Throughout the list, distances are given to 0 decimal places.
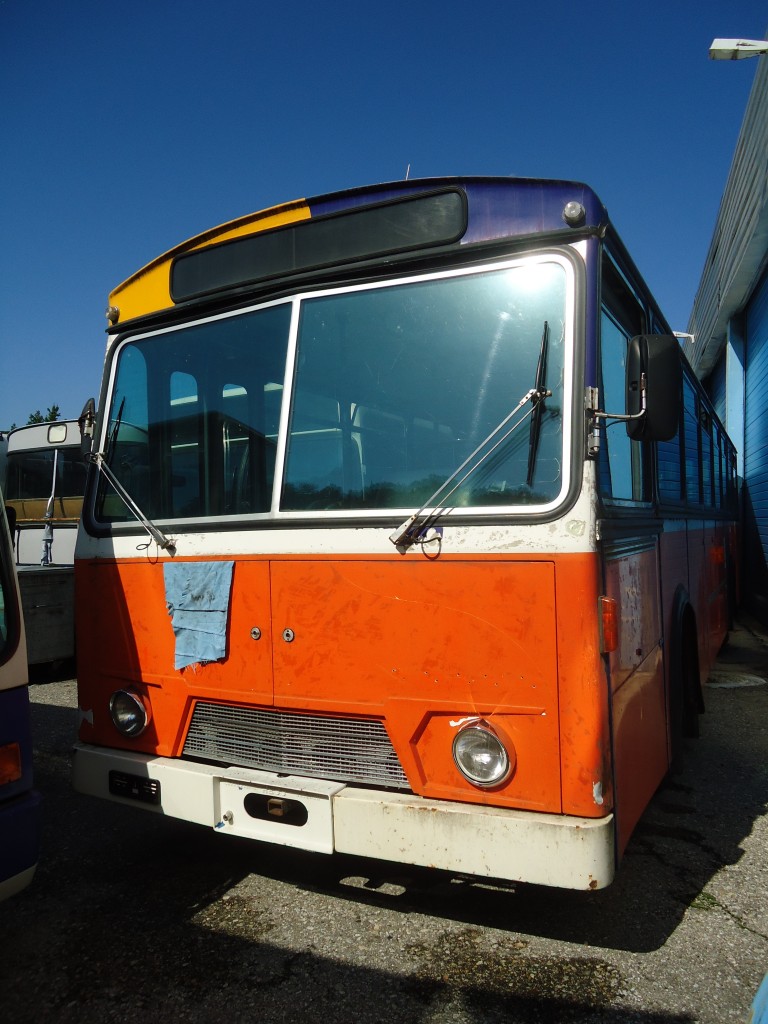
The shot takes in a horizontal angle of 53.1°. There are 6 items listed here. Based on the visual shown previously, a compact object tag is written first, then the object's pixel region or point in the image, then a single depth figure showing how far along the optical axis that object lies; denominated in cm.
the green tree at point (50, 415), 4211
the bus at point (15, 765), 262
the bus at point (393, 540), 261
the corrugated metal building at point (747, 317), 991
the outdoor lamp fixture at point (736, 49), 734
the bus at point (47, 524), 768
